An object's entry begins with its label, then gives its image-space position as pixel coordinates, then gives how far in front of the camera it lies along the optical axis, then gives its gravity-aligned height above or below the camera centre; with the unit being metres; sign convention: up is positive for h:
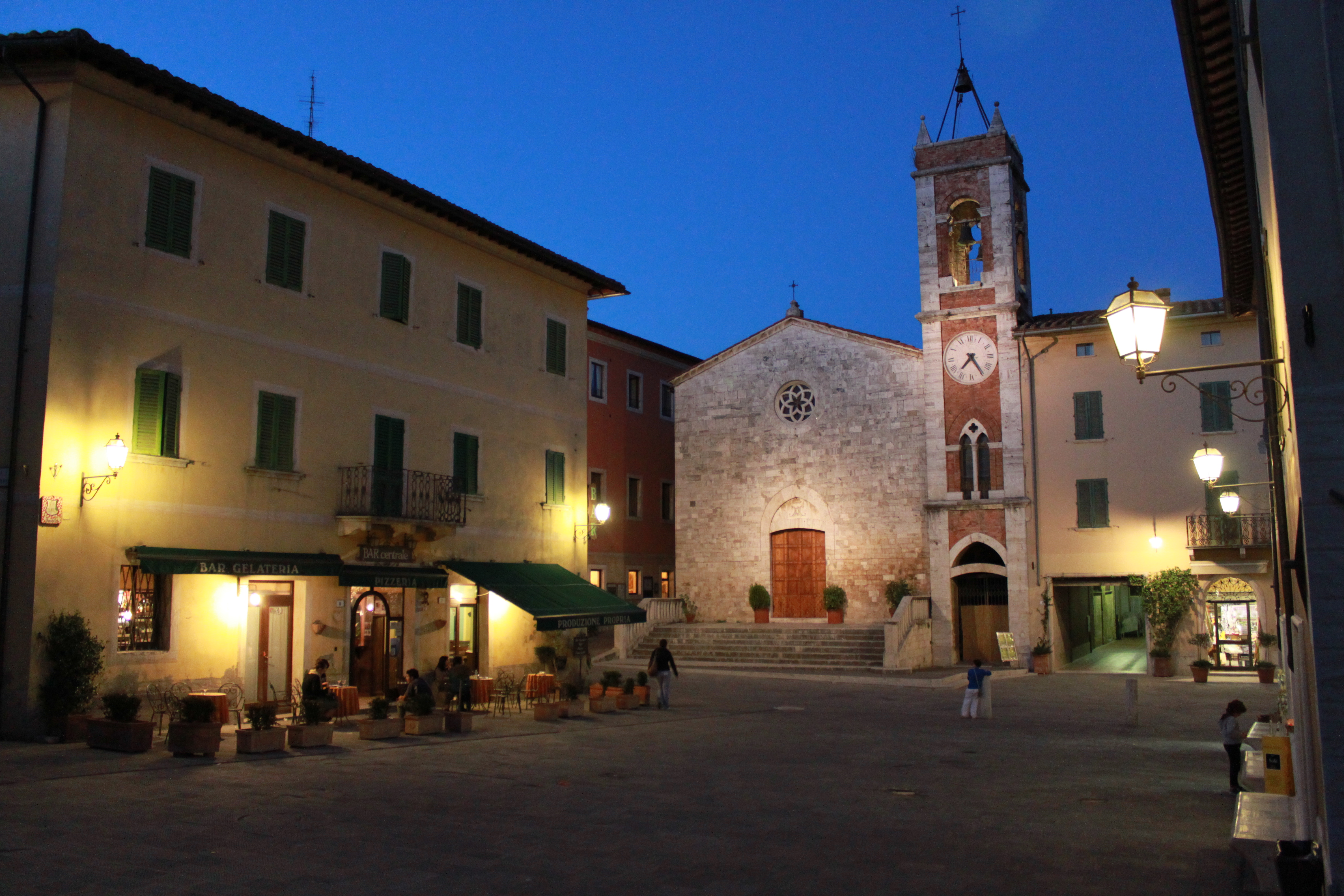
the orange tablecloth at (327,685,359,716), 17.66 -1.49
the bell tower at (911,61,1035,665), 31.28 +5.70
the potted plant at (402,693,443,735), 16.50 -1.67
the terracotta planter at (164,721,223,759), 13.48 -1.63
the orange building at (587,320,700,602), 35.69 +4.81
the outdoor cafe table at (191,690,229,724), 15.46 -1.40
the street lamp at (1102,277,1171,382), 7.93 +2.02
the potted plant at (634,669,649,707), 21.45 -1.63
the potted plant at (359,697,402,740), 15.73 -1.72
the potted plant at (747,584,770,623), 34.62 +0.09
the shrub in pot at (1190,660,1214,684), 27.58 -1.64
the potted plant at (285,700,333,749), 14.67 -1.68
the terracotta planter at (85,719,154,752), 13.68 -1.62
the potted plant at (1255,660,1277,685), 27.48 -1.70
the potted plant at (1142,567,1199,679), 29.20 -0.04
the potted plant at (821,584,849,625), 33.47 +0.01
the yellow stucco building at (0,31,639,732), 14.82 +3.40
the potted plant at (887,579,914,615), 32.41 +0.37
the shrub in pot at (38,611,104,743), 14.21 -0.94
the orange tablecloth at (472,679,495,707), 20.36 -1.61
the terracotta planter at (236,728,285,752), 13.93 -1.72
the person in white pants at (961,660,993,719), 19.67 -1.60
